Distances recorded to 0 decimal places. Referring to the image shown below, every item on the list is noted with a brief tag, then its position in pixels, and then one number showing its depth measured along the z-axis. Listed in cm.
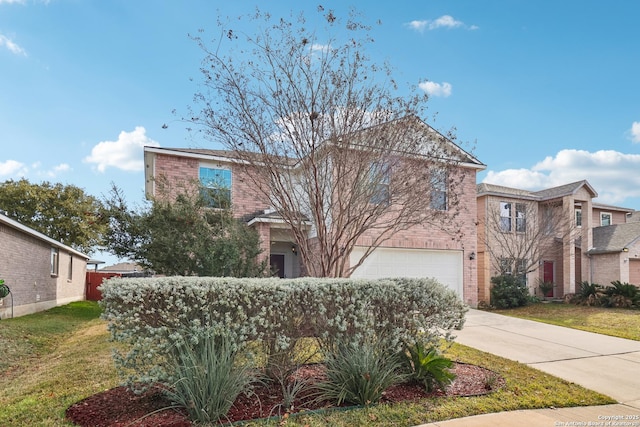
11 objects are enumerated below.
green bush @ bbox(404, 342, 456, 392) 547
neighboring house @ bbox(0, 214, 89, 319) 1427
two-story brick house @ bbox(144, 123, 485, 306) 1515
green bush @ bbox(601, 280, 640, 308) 1773
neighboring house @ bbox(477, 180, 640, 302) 2077
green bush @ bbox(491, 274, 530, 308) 1891
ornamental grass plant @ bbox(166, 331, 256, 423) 427
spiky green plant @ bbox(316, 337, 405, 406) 491
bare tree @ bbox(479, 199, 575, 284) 2075
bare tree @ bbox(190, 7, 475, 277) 849
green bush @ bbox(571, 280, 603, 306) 1927
